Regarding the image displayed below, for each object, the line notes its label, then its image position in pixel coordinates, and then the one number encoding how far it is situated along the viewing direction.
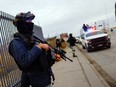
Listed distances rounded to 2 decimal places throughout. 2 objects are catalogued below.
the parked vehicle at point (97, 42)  10.33
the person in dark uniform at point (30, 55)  1.39
